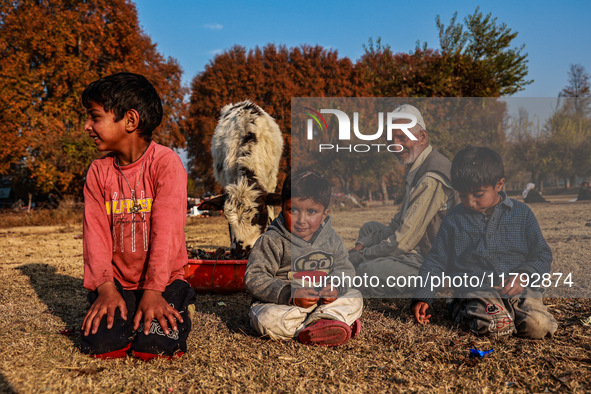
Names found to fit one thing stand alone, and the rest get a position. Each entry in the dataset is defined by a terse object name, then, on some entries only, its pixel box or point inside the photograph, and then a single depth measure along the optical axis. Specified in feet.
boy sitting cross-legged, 9.22
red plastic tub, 13.35
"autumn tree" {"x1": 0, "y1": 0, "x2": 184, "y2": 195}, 45.68
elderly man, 11.34
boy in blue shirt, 10.26
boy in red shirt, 8.65
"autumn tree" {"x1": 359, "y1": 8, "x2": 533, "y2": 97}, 55.11
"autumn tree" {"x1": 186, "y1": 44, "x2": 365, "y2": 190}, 64.18
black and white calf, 15.78
